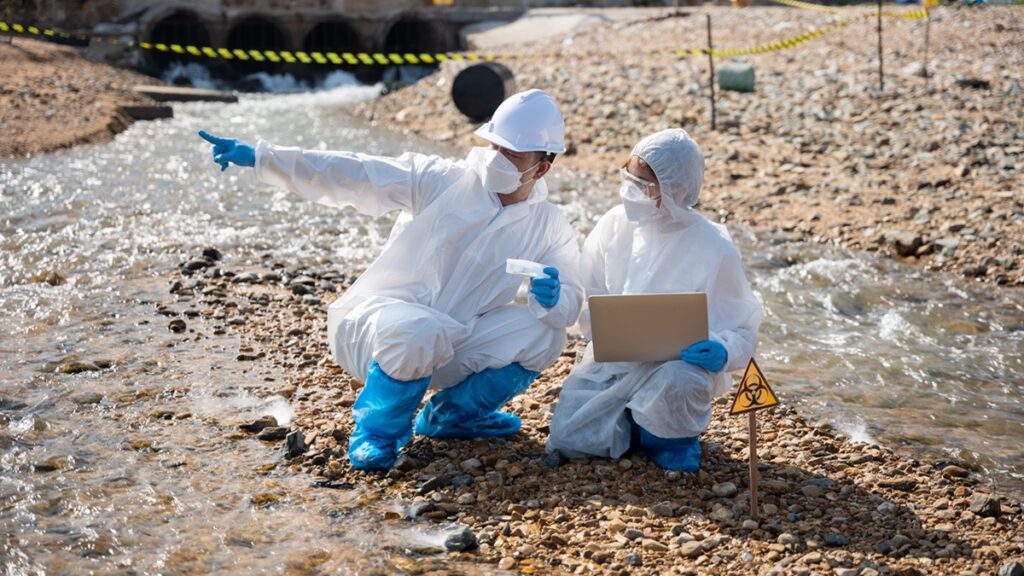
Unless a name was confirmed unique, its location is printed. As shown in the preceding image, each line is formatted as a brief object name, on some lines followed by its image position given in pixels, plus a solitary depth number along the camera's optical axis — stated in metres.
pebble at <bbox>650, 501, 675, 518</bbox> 4.04
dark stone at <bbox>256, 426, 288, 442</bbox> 4.67
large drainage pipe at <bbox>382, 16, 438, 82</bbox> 26.66
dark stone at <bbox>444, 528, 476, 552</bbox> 3.77
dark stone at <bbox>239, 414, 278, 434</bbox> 4.75
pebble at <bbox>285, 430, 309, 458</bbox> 4.48
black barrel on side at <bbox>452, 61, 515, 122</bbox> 14.84
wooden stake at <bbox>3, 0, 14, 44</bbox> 21.64
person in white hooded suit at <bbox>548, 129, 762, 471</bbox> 4.20
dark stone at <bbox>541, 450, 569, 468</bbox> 4.46
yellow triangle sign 3.86
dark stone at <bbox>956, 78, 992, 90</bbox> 12.38
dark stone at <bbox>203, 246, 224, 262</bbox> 7.83
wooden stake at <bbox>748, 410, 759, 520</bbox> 3.90
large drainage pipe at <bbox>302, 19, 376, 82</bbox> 27.14
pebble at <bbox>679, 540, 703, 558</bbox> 3.74
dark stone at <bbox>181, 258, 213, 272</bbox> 7.50
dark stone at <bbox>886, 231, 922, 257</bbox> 8.31
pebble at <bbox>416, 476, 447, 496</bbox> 4.18
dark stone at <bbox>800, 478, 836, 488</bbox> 4.38
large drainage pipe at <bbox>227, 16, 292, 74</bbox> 26.77
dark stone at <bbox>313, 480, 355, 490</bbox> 4.20
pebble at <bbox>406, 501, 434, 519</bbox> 4.00
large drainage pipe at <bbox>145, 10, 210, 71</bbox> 23.31
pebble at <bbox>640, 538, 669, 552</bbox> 3.78
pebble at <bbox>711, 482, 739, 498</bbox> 4.22
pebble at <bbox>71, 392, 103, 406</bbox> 5.00
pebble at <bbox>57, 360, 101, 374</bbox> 5.42
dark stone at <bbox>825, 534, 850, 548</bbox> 3.83
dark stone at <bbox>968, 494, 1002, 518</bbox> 4.16
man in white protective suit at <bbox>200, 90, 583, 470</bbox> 4.33
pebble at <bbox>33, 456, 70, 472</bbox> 4.27
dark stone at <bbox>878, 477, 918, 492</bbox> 4.43
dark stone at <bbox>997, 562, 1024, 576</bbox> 3.58
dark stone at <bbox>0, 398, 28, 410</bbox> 4.91
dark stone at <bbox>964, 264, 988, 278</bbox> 7.82
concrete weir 23.20
